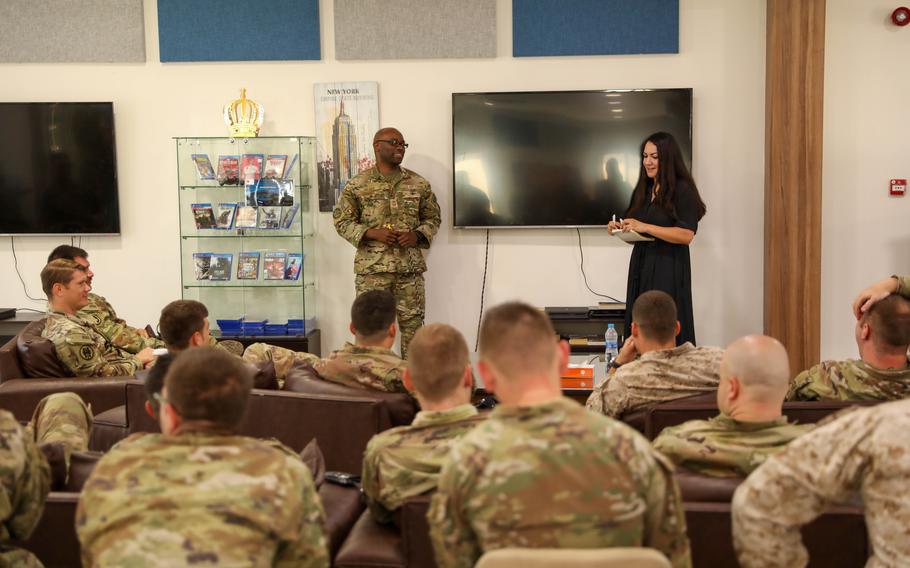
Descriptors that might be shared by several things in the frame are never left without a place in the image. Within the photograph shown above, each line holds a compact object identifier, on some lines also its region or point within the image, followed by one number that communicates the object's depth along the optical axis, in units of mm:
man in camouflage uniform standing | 5887
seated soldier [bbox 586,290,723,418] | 3045
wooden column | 5629
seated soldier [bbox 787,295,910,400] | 2852
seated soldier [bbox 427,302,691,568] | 1604
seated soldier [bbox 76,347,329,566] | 1625
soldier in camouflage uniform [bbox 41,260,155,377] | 4129
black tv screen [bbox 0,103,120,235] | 6273
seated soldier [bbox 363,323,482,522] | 2129
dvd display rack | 6078
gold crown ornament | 6082
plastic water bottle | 5020
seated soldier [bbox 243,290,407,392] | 3143
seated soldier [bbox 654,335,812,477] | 2104
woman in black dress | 5047
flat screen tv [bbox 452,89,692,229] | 6043
